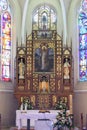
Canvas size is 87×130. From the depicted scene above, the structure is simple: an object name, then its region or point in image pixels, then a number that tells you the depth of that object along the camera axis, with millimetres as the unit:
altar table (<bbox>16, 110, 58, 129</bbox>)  10386
